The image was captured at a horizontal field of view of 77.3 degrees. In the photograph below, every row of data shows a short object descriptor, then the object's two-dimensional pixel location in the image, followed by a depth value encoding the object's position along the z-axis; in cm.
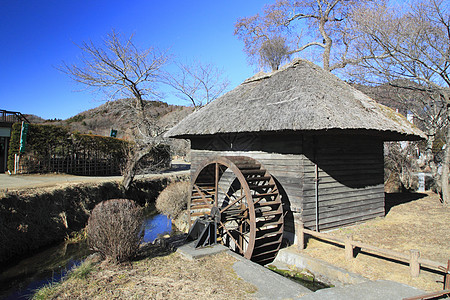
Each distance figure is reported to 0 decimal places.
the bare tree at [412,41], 899
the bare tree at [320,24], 1653
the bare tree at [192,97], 1906
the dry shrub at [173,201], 1246
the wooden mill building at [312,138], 655
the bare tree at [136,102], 1410
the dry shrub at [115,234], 491
